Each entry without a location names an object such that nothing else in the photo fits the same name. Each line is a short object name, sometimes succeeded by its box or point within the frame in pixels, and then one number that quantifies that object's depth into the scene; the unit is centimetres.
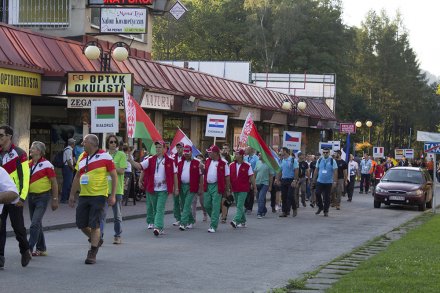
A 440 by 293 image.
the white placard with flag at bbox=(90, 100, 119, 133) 1852
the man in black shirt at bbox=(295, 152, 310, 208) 2497
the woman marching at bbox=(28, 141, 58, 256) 1219
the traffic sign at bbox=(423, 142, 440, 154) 2928
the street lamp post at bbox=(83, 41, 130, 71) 2210
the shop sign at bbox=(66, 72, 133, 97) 2216
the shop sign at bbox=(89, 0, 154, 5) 2757
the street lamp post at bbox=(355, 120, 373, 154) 4683
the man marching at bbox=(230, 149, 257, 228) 1866
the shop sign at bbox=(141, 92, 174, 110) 2844
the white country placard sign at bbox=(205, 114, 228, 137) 2773
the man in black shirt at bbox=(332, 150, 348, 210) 2733
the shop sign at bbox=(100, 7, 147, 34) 2706
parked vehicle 2834
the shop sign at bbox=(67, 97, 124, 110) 2307
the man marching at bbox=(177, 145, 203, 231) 1758
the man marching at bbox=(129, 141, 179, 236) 1592
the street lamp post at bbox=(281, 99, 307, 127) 4166
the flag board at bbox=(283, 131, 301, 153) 3142
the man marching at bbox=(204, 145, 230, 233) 1741
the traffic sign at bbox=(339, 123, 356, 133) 4331
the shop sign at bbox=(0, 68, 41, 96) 2123
